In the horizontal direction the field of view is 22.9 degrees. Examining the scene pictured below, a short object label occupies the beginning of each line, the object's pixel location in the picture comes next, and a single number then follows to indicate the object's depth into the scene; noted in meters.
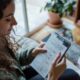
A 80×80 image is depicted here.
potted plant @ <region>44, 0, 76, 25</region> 1.81
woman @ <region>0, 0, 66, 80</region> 0.83
